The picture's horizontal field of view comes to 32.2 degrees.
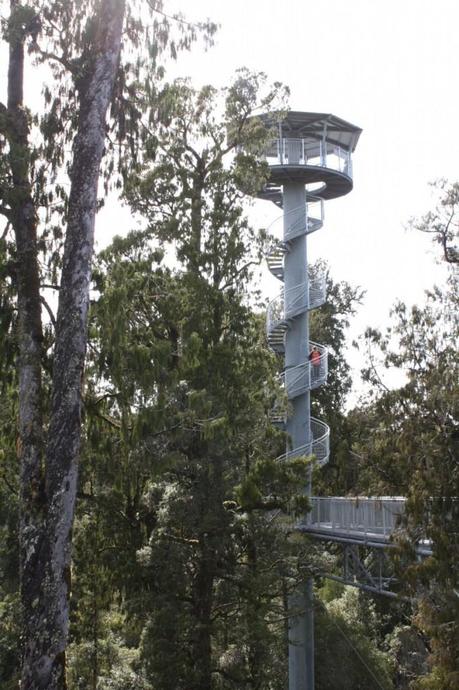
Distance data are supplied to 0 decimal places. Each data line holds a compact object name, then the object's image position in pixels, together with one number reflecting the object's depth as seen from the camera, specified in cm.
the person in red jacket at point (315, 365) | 2123
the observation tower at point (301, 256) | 2112
